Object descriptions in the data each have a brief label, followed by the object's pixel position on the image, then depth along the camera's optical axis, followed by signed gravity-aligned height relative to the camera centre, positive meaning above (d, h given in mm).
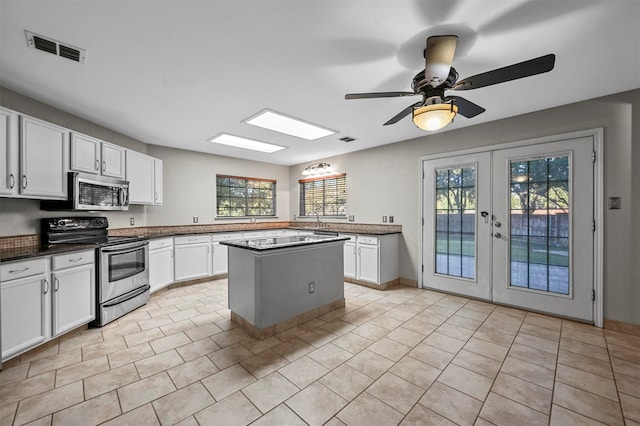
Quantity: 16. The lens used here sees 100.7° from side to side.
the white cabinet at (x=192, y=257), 4406 -760
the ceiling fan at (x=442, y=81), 1638 +890
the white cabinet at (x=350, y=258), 4562 -802
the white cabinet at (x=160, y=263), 3900 -770
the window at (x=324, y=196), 5578 +375
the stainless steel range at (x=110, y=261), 2920 -592
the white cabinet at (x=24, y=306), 2084 -772
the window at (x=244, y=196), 5617 +372
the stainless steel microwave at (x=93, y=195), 2936 +225
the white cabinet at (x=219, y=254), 4820 -764
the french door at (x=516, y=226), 3000 -183
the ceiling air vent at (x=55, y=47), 1838 +1209
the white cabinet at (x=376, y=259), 4234 -763
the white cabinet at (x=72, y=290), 2457 -762
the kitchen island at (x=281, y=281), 2625 -749
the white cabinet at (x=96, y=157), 3002 +696
